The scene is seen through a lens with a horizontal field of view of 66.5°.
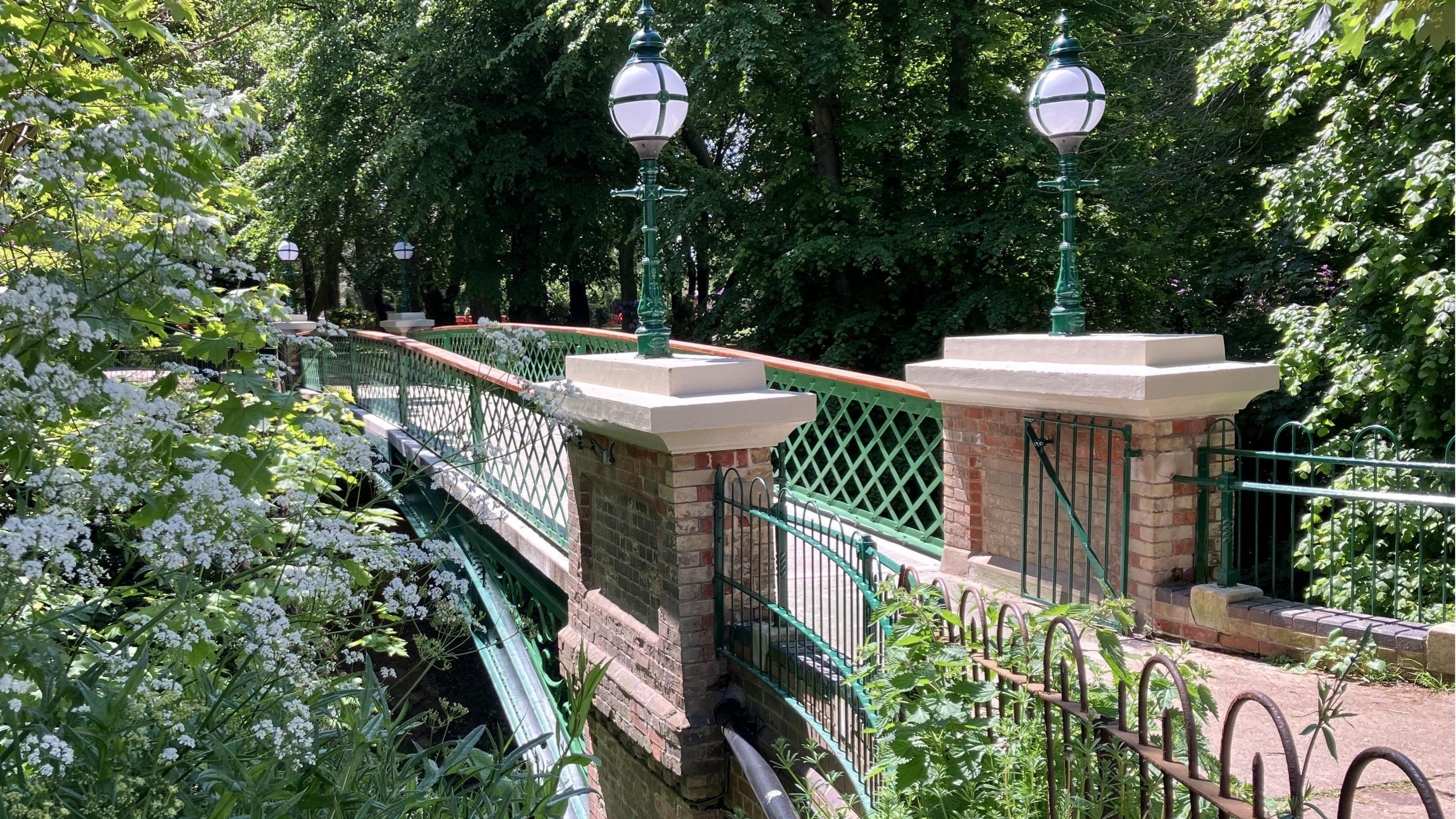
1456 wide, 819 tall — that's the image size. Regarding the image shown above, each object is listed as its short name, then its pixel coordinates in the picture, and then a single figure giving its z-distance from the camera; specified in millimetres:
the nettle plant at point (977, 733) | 2701
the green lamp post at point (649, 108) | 4965
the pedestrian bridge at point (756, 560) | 4188
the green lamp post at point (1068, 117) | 5547
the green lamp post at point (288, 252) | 19625
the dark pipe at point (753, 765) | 3578
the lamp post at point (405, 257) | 19766
